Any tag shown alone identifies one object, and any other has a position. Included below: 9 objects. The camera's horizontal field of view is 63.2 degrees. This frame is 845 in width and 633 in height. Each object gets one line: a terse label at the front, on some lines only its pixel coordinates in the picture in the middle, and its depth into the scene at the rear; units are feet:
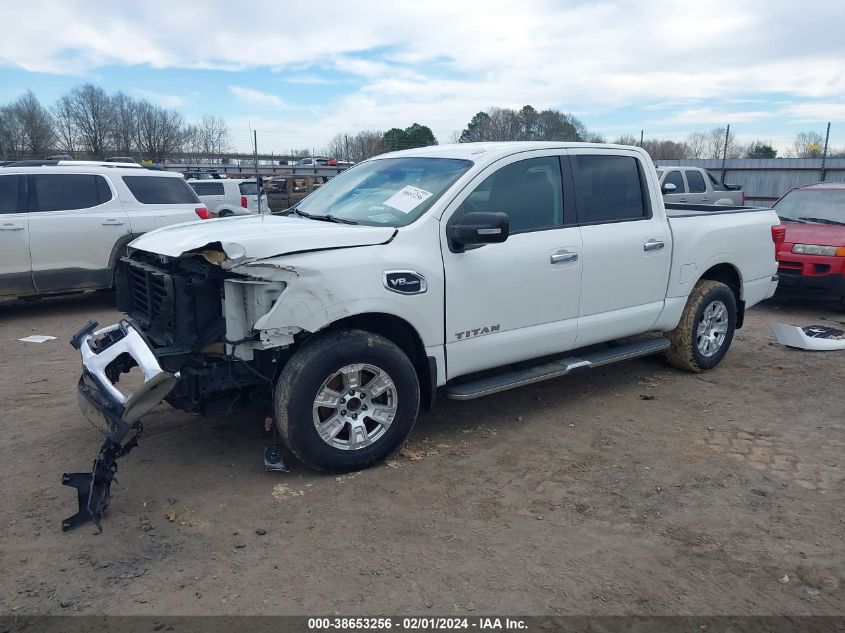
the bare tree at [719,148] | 78.64
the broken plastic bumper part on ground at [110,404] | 11.69
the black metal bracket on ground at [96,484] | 11.55
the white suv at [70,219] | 27.04
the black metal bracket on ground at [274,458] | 13.47
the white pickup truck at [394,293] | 12.64
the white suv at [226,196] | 61.26
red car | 28.37
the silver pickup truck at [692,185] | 52.16
